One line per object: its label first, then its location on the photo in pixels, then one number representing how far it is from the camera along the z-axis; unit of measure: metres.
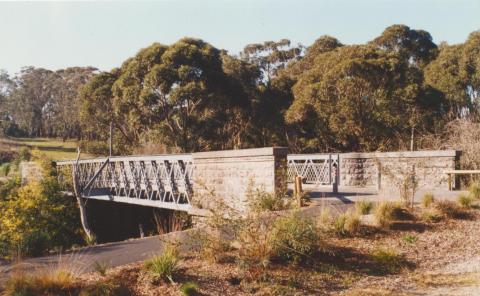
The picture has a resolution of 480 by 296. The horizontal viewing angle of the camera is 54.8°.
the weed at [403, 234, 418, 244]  8.39
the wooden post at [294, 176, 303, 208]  11.66
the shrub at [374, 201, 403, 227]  8.98
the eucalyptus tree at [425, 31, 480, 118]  28.20
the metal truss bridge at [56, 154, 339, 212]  17.28
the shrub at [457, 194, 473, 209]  10.73
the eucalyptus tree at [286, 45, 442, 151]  25.12
